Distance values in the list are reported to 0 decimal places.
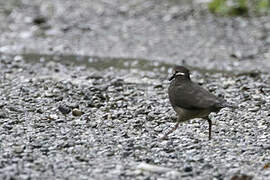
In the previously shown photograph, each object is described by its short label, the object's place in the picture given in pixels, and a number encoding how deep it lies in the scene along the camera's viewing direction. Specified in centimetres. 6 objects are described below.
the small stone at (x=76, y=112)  1742
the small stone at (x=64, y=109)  1755
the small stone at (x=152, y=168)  1225
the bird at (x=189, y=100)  1432
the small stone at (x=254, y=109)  1784
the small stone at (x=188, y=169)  1245
